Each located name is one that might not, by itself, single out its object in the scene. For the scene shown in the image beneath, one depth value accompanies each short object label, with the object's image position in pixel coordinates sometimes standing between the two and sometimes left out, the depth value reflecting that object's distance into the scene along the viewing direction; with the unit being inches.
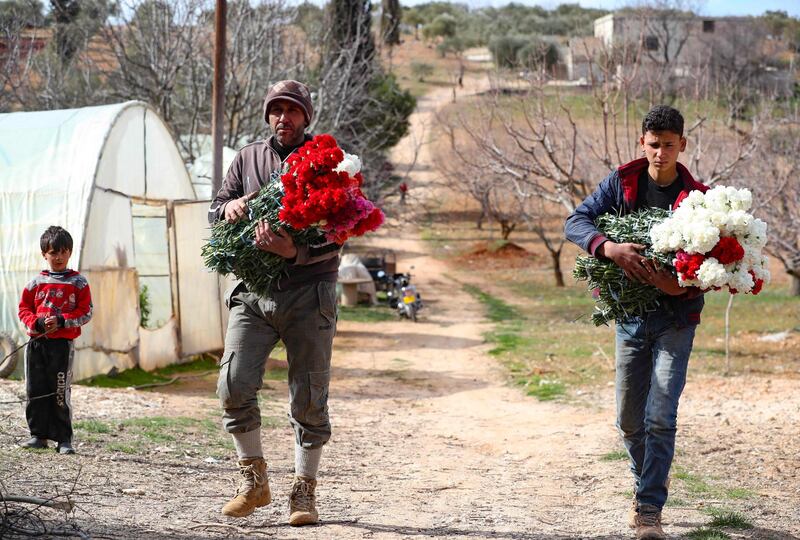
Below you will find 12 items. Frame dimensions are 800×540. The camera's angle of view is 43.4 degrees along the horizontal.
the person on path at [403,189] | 1122.5
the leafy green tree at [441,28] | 3782.0
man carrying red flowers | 213.2
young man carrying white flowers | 205.2
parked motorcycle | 852.0
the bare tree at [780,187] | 755.4
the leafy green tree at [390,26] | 1196.5
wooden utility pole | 539.6
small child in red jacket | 287.6
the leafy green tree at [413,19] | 4249.0
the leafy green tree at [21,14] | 867.7
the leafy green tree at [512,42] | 1898.1
